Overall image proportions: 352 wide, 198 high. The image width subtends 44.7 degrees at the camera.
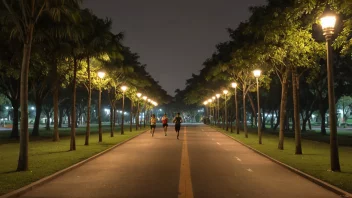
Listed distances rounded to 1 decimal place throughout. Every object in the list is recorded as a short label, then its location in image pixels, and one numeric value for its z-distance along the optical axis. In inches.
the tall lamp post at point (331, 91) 552.4
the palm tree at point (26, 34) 540.1
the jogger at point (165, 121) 1522.4
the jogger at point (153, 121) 1495.9
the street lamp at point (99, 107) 1076.6
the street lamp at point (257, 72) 1081.0
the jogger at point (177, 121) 1328.7
